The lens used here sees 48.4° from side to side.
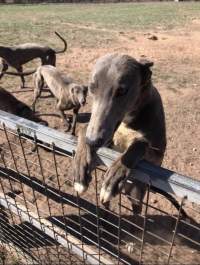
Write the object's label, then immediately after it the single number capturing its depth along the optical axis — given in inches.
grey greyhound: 50.4
